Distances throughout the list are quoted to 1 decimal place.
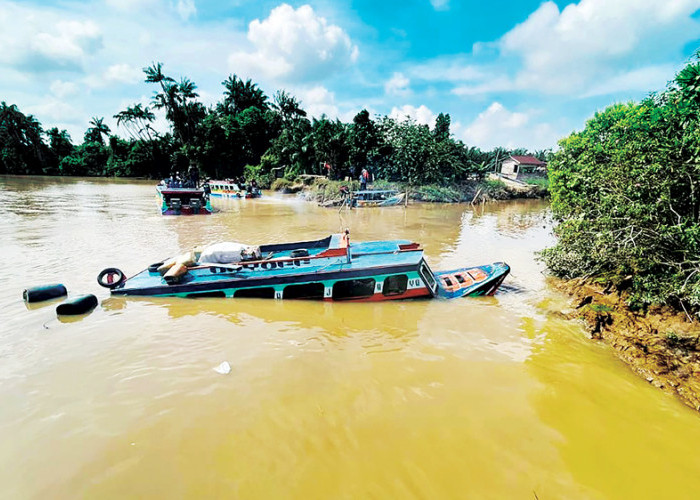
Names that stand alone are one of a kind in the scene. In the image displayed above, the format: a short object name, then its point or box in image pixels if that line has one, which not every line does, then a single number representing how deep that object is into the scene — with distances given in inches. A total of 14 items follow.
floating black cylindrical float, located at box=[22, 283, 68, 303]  374.6
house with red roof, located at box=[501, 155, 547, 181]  2549.2
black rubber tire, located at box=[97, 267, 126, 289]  394.3
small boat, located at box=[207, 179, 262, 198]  1629.2
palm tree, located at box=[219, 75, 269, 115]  2844.5
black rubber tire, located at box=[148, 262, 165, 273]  423.0
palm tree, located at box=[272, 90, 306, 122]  2652.6
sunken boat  373.7
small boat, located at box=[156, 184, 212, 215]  1050.7
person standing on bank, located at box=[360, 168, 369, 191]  1585.9
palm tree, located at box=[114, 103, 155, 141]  2797.7
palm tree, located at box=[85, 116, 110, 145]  3250.5
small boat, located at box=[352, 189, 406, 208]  1431.0
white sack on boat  394.9
